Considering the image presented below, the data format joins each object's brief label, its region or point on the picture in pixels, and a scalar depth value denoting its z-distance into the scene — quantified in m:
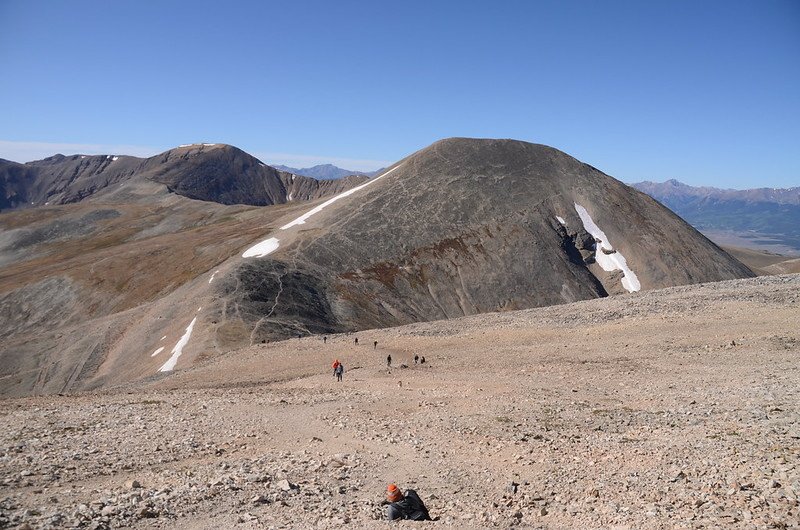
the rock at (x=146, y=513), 12.23
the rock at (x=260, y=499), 13.37
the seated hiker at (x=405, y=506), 12.49
